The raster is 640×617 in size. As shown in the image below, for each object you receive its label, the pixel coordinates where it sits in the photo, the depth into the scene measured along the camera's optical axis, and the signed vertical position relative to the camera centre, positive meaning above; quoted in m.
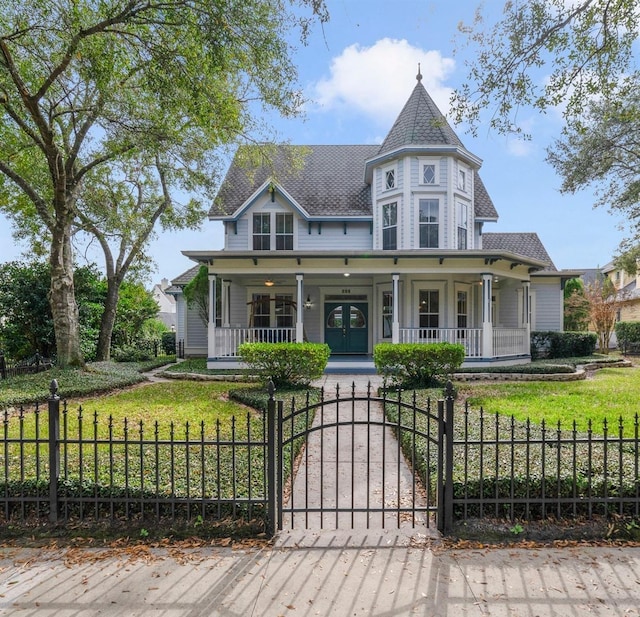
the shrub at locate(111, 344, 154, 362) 18.44 -1.53
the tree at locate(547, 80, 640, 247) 14.23 +5.77
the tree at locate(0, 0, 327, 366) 8.16 +5.54
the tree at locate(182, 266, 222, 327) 17.19 +1.14
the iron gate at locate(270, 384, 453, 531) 3.93 -1.89
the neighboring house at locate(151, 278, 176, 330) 51.53 +1.80
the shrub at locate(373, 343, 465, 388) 9.98 -0.99
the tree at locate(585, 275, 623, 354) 21.72 +0.34
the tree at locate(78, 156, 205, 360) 16.30 +4.16
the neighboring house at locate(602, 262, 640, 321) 30.69 +1.88
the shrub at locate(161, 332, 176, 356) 23.19 -1.28
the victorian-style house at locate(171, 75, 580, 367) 14.13 +2.08
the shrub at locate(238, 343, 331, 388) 9.96 -0.98
